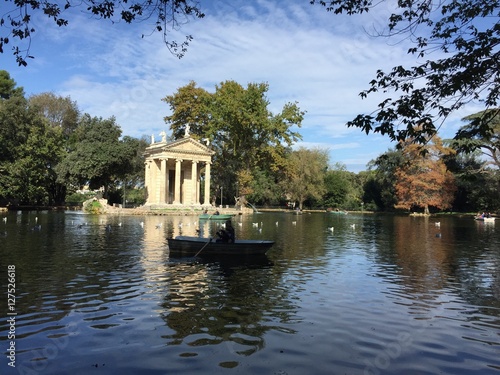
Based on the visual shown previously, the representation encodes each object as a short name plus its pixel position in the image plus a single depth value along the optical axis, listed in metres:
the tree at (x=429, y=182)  71.75
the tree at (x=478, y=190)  71.12
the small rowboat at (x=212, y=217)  45.66
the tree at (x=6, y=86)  72.21
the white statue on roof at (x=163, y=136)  66.81
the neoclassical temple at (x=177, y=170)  66.56
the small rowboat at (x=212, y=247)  18.03
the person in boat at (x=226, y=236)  18.42
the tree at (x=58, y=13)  7.62
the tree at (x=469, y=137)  7.13
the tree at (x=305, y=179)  85.06
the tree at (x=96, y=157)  62.78
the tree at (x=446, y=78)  7.43
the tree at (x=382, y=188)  84.38
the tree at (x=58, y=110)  80.12
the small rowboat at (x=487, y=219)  52.89
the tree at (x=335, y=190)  98.44
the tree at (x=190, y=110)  74.25
